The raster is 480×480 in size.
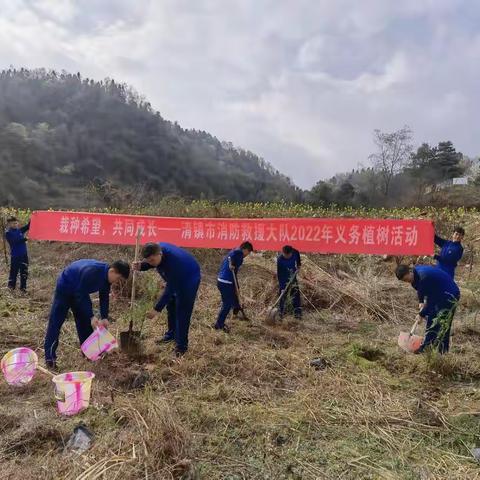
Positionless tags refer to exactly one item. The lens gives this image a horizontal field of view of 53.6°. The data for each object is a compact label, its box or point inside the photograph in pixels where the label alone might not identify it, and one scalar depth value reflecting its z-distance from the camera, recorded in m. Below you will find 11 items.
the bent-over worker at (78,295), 4.53
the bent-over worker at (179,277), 4.90
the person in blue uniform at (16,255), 8.38
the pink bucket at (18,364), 4.05
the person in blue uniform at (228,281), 6.33
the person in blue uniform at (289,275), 7.08
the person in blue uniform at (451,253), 6.55
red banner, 8.06
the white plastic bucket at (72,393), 3.56
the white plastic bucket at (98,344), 4.36
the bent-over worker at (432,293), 4.76
